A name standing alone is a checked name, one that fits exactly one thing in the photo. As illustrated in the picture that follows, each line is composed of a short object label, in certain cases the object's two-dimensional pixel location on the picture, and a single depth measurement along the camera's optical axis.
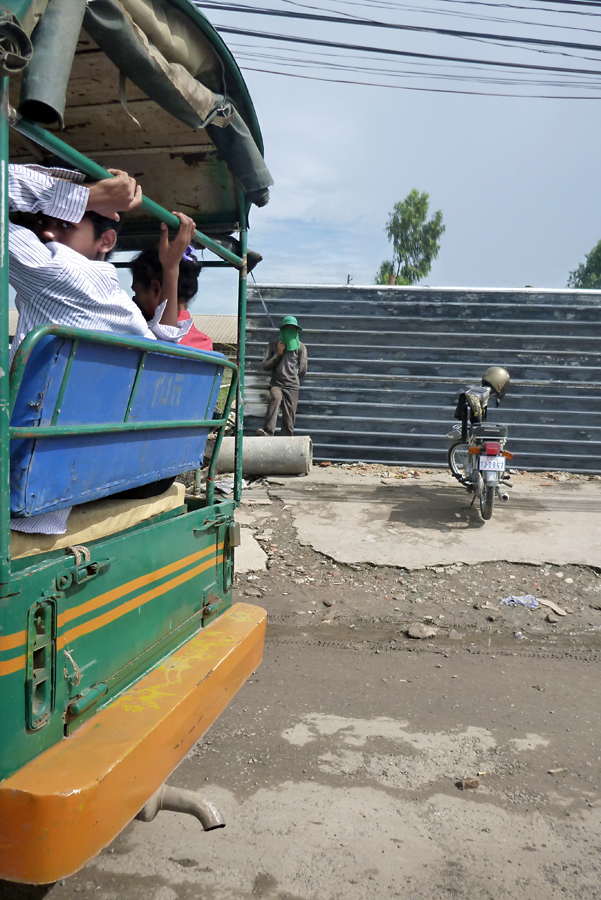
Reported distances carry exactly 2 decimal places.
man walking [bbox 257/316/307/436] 9.28
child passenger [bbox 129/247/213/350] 3.05
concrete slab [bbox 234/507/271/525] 6.51
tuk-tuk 1.49
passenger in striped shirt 1.72
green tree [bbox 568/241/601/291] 53.16
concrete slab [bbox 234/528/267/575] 5.49
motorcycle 6.39
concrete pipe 8.22
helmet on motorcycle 7.75
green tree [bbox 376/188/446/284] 35.16
